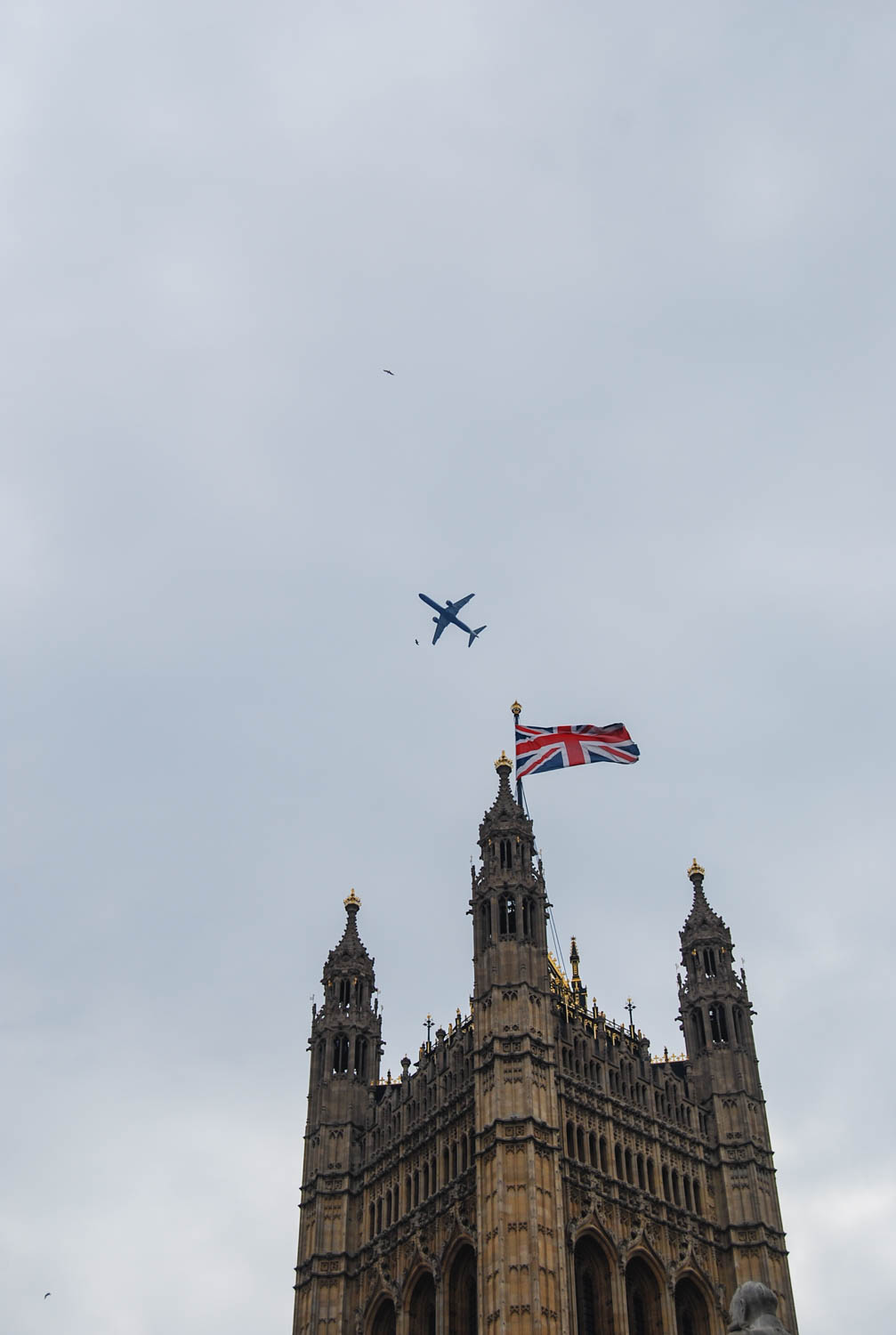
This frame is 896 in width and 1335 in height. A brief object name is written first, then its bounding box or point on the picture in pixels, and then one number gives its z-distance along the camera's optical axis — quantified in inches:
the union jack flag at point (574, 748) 2898.6
